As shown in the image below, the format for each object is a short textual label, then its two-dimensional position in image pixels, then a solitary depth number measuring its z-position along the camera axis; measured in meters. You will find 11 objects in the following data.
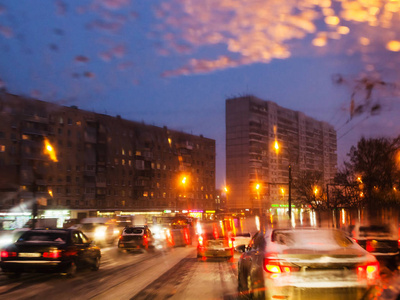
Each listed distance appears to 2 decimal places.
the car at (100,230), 33.66
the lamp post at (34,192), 34.48
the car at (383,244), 16.80
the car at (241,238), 22.64
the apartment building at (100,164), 44.45
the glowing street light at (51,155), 53.51
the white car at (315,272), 6.52
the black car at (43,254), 12.92
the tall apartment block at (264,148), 137.00
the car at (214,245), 19.59
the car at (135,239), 26.89
